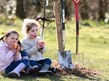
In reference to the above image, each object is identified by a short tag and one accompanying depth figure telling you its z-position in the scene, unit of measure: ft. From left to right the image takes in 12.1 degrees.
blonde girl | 27.43
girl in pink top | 26.56
